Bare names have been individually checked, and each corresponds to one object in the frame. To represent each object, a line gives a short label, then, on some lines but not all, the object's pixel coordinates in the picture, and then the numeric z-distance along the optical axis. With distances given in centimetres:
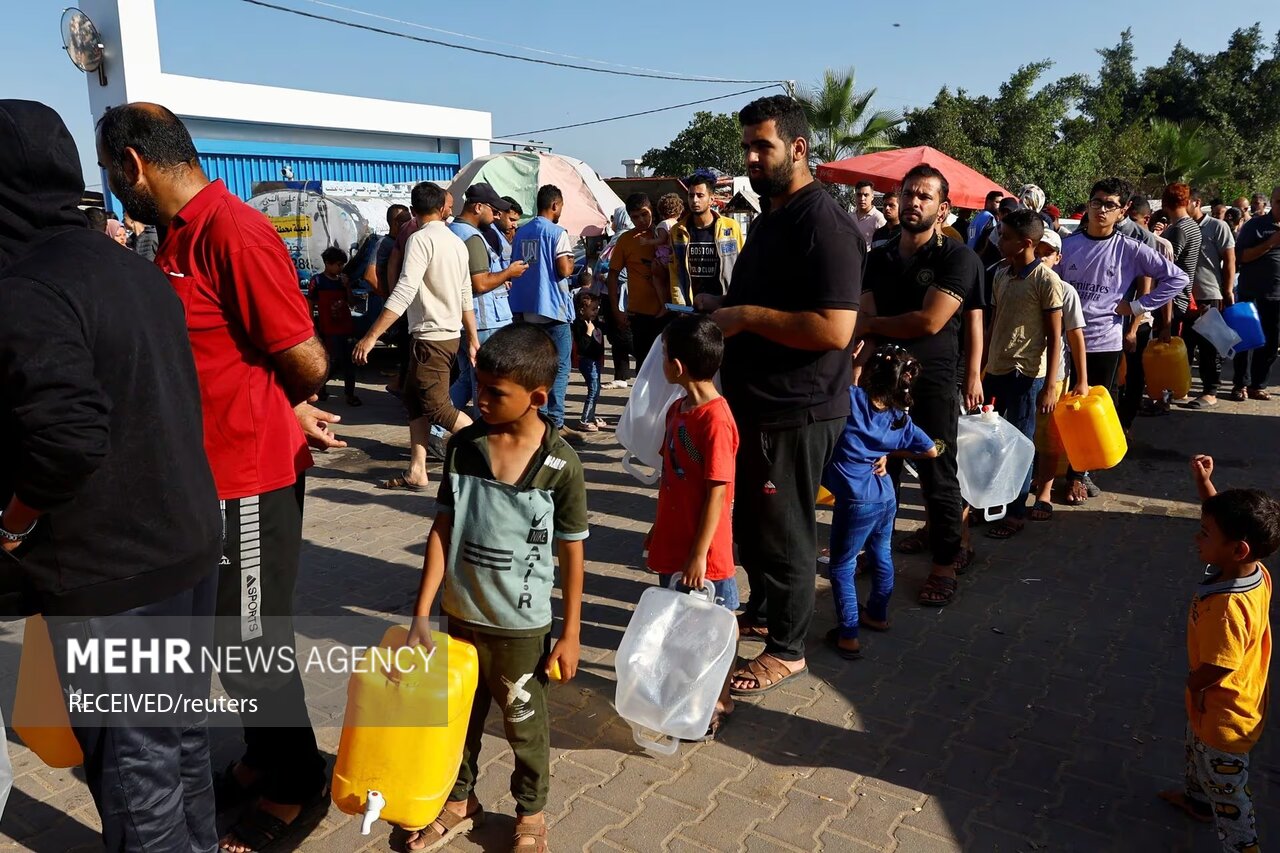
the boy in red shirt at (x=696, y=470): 319
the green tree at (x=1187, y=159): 2609
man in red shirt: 252
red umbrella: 1065
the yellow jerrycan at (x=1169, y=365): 789
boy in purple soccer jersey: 607
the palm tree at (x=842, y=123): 2408
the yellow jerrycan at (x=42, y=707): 221
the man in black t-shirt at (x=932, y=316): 427
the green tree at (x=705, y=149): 3522
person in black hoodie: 189
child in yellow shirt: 265
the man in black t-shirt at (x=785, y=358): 328
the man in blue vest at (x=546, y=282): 725
